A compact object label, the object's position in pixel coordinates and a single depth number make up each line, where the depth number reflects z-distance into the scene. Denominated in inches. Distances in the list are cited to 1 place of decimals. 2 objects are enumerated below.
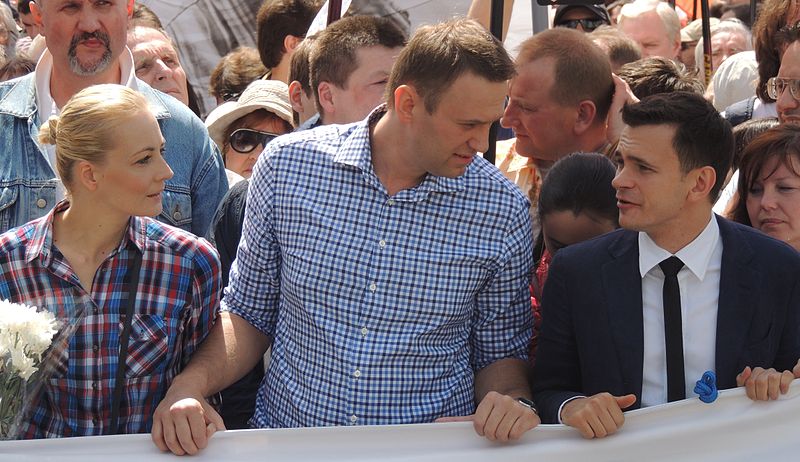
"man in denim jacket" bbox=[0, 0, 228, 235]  152.3
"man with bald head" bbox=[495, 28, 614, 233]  184.4
